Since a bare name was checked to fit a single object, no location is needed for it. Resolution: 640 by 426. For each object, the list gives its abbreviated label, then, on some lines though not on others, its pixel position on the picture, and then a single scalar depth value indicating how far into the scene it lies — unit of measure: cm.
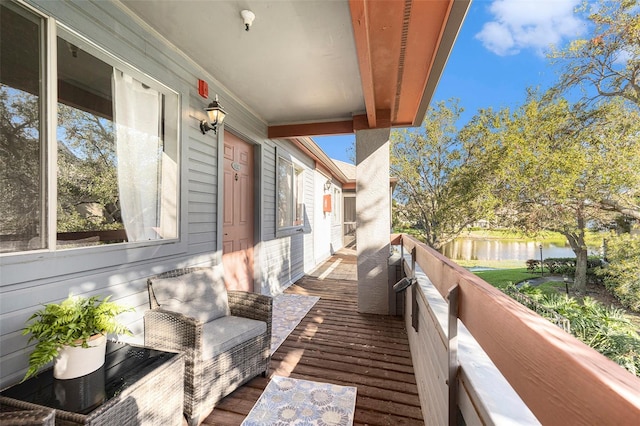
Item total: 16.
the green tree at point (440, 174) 867
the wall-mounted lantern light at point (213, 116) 285
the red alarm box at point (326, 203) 859
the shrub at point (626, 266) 626
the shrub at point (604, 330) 351
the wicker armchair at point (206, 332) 179
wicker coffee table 121
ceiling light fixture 200
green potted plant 132
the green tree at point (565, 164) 691
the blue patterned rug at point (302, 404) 181
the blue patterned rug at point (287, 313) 306
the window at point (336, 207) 1043
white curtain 210
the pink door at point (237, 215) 357
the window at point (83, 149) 148
